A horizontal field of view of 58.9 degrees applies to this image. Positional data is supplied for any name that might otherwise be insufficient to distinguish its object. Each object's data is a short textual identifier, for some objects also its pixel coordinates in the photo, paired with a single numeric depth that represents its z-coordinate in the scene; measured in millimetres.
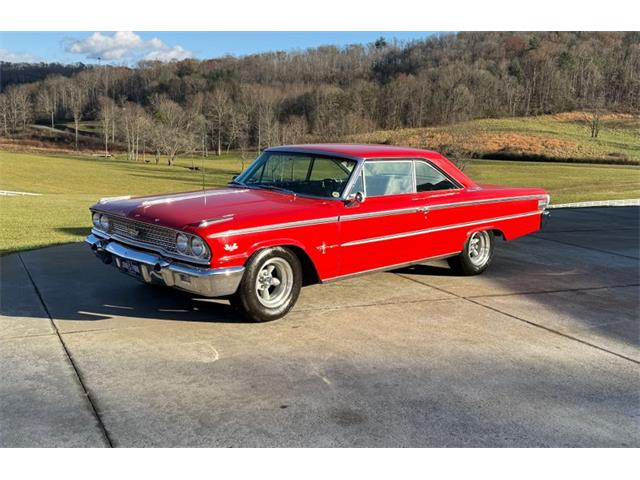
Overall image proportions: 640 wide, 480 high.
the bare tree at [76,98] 113875
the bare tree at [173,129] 69131
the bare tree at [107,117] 100750
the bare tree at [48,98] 113750
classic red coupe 4617
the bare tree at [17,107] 109062
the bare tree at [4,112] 107000
